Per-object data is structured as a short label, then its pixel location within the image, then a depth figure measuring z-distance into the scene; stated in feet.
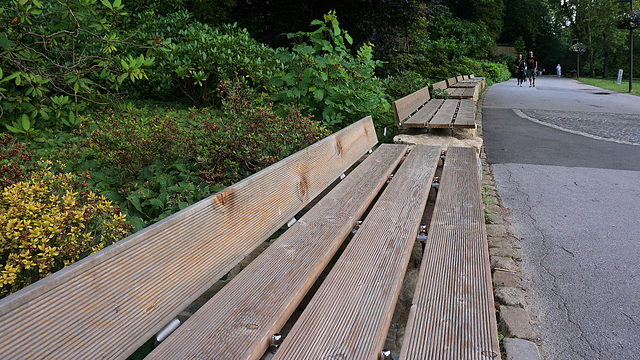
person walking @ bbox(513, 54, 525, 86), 74.63
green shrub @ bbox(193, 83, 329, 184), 10.11
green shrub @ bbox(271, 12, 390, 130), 13.39
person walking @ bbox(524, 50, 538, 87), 73.67
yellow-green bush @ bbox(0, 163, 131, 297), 5.14
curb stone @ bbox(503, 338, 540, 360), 5.84
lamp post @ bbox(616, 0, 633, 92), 59.53
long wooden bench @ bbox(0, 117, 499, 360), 3.01
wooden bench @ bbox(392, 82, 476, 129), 14.89
